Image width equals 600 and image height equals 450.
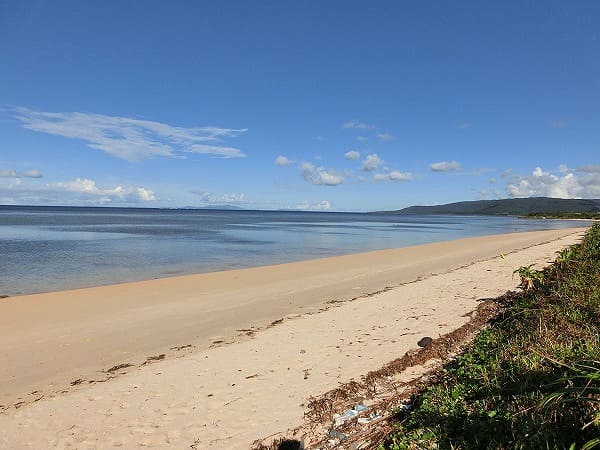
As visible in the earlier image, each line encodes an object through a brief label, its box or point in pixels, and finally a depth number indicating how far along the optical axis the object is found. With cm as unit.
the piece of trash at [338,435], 372
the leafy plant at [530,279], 708
